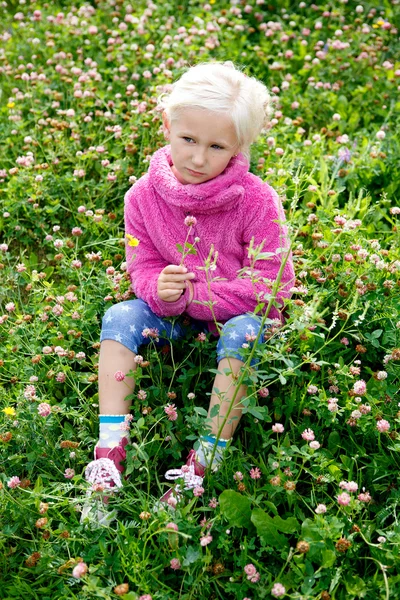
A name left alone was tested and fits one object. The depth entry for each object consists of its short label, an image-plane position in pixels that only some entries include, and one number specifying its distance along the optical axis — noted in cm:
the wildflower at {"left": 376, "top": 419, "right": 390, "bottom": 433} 242
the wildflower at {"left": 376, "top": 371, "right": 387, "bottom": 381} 260
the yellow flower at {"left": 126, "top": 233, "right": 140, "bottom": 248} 249
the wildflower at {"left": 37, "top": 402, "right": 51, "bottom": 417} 251
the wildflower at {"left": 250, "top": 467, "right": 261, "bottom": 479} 241
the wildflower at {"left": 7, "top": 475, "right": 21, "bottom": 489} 233
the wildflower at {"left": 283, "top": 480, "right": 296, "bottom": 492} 229
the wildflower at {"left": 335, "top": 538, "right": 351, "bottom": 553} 213
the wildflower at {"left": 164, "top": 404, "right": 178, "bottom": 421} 252
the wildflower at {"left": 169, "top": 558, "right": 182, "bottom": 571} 216
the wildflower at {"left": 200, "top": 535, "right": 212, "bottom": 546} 214
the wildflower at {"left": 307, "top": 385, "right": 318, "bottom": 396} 261
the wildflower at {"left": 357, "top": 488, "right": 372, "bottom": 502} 225
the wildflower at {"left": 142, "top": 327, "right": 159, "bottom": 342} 263
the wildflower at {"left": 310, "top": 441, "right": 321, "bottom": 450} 236
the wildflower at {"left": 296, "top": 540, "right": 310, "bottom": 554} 211
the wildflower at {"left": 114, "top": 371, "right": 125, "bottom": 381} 256
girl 252
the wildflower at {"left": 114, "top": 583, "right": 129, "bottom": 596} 202
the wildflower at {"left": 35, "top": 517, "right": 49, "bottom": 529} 223
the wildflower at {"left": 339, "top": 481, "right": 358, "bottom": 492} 220
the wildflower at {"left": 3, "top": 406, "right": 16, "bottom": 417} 244
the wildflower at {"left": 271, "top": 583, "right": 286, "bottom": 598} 204
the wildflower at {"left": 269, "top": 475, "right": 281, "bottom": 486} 234
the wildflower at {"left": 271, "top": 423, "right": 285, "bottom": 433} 243
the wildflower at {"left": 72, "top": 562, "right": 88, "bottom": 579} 202
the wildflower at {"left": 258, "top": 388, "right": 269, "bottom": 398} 255
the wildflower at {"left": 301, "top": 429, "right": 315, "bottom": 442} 240
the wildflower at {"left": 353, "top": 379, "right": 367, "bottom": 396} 248
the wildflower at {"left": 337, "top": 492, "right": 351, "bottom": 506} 217
